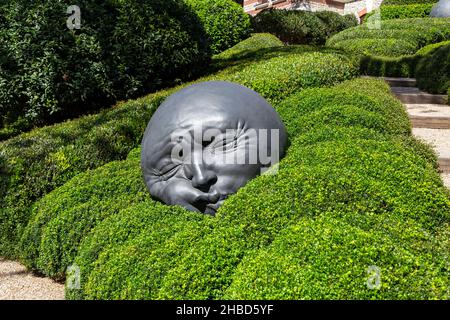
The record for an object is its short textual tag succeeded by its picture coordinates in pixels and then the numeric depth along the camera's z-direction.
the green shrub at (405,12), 22.70
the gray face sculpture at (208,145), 4.26
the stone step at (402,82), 12.33
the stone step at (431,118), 9.05
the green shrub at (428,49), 13.28
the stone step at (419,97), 10.58
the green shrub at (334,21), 22.39
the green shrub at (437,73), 10.75
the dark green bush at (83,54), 7.90
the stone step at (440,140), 7.10
